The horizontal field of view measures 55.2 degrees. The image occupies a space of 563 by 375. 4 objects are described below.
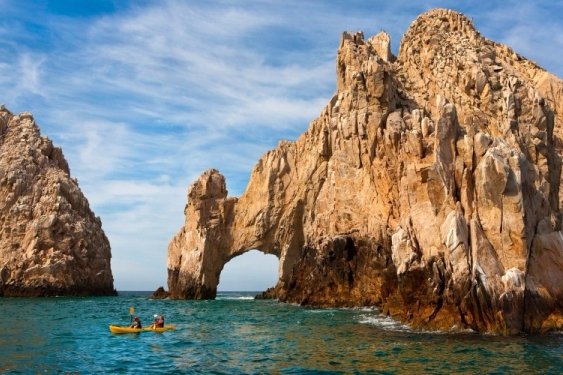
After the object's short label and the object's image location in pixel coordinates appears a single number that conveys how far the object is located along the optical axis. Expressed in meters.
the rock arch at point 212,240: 81.50
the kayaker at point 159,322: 38.38
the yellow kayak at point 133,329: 36.62
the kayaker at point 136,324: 37.78
